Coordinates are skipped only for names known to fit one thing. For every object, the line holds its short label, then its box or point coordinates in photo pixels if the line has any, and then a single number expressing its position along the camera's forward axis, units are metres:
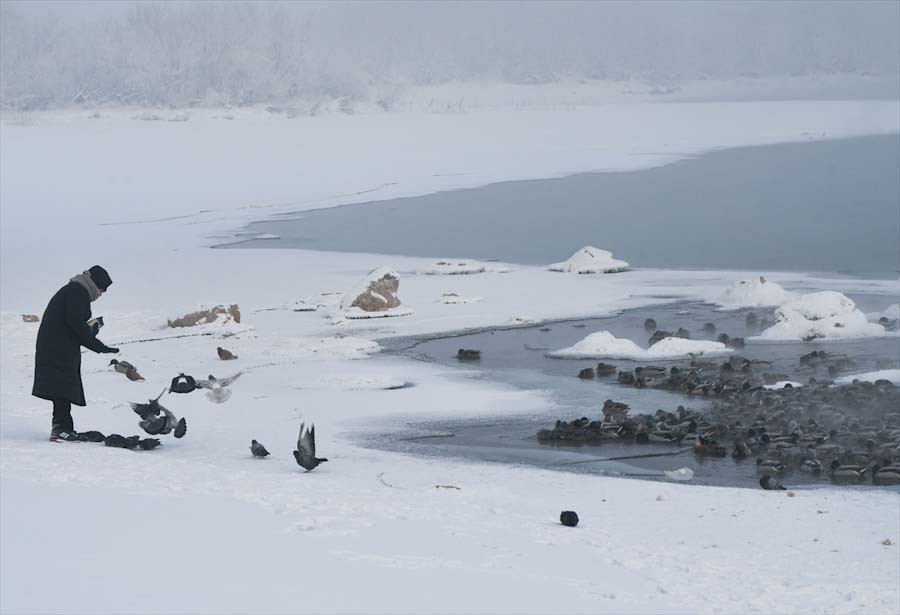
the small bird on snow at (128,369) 17.69
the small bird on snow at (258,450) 17.41
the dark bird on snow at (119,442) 17.80
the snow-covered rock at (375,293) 32.59
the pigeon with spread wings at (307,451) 16.42
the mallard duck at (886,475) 17.67
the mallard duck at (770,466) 18.16
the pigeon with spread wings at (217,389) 18.89
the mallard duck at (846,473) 17.80
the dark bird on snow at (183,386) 18.07
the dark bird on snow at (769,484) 16.95
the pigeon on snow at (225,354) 26.62
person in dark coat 17.70
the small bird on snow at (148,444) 17.89
